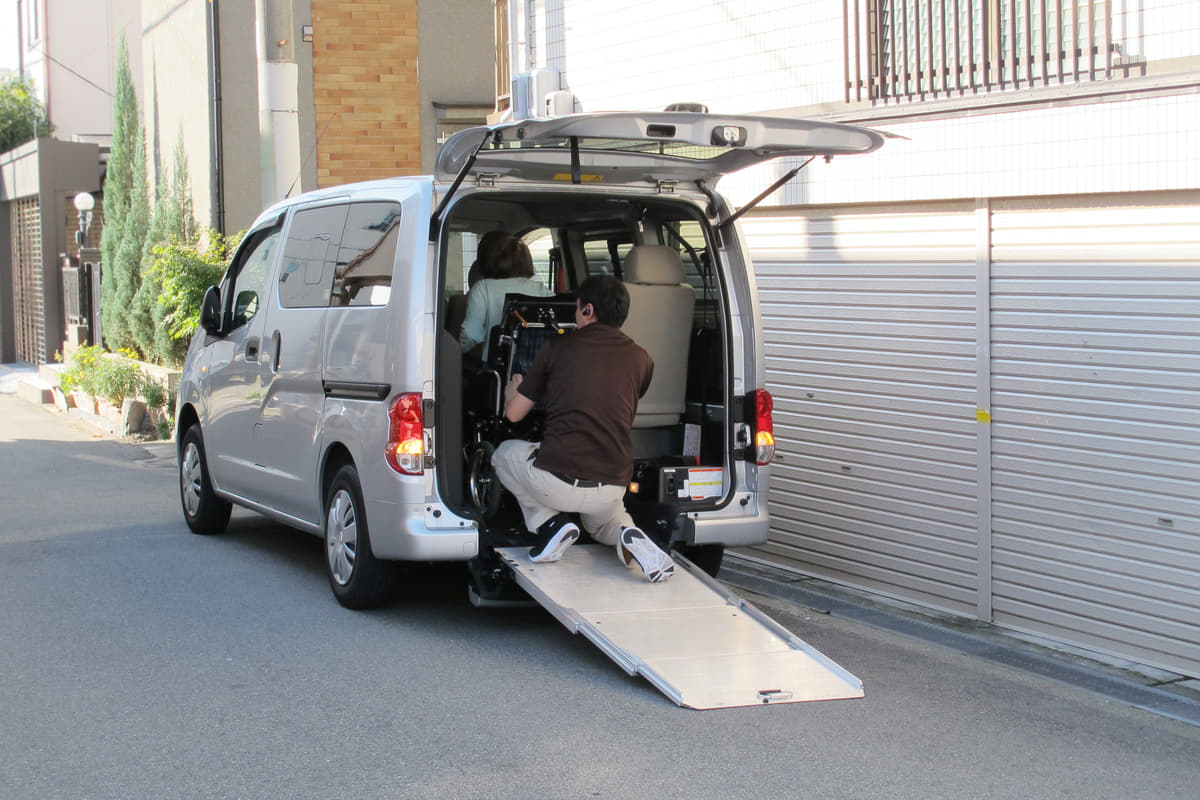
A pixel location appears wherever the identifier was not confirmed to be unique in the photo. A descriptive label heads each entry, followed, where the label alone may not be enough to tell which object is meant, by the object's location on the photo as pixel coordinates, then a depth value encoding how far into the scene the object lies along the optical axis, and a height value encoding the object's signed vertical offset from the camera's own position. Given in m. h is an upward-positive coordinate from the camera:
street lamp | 22.31 +1.94
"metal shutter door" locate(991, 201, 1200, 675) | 6.15 -0.55
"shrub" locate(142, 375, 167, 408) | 15.26 -0.76
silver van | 6.28 -0.09
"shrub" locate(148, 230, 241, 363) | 14.83 +0.55
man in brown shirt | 6.48 -0.52
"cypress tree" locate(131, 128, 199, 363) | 17.84 +1.18
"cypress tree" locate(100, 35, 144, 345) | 20.20 +2.35
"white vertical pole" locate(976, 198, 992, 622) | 7.02 -0.50
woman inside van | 7.20 +0.14
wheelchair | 7.00 -0.22
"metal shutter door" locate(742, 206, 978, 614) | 7.27 -0.45
